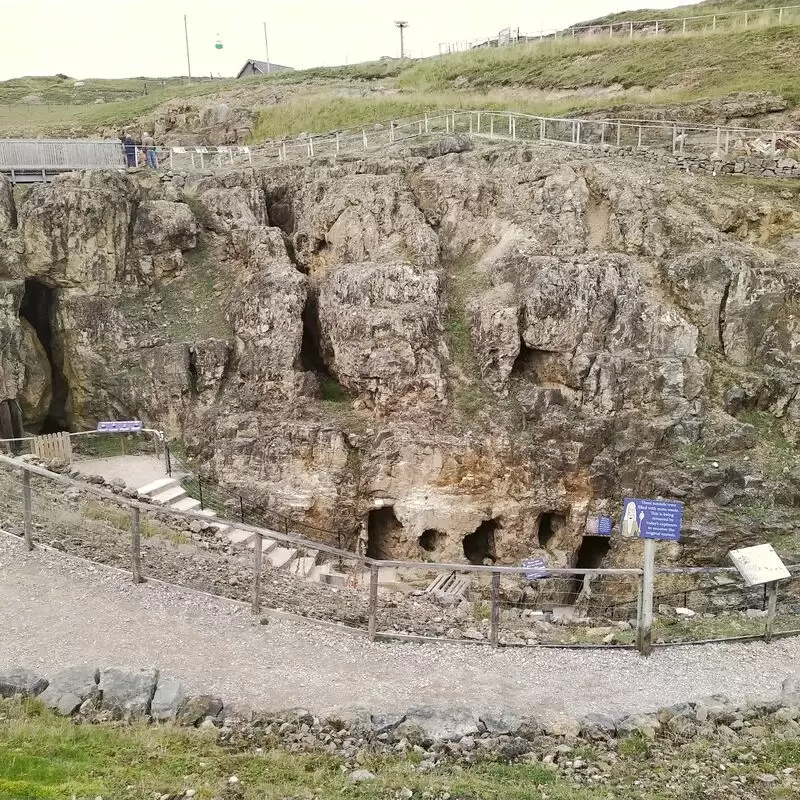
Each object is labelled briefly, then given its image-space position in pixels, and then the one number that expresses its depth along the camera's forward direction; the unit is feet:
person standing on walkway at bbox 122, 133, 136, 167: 85.25
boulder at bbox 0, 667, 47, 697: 26.43
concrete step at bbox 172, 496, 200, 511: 57.62
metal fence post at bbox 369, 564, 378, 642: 33.86
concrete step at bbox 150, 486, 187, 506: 56.15
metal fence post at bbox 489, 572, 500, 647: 33.88
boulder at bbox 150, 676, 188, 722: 26.37
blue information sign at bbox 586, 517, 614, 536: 65.36
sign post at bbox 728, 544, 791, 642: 34.63
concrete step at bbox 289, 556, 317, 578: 52.91
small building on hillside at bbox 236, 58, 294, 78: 178.09
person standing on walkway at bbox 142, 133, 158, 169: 85.76
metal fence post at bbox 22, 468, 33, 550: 38.48
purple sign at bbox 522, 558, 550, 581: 33.38
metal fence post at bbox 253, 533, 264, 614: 34.09
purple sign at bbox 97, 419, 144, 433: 64.34
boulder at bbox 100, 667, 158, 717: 26.35
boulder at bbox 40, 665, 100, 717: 26.14
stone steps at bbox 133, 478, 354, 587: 52.60
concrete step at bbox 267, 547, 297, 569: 52.31
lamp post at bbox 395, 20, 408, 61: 197.31
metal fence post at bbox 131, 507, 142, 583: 36.29
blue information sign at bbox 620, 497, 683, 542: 32.19
